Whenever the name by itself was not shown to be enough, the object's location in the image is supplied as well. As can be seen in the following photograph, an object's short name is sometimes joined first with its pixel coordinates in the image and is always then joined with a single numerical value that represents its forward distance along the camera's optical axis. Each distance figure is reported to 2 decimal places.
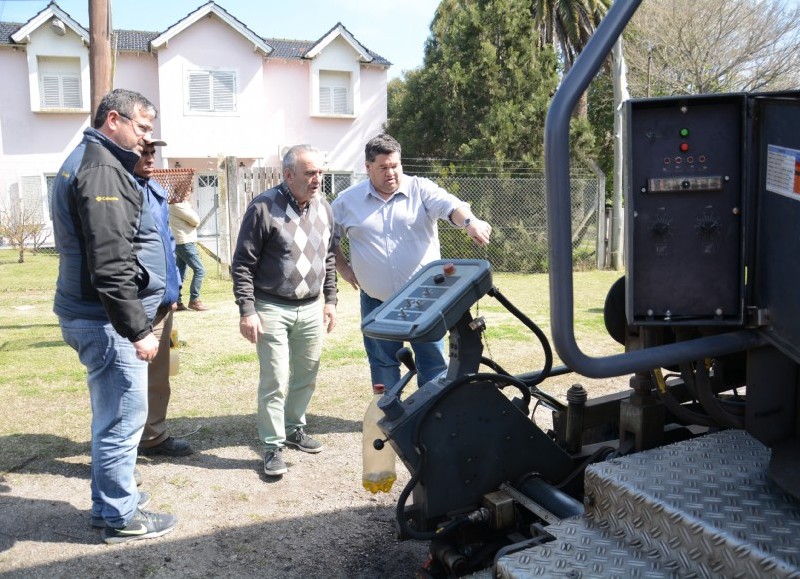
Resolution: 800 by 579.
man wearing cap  4.41
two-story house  23.98
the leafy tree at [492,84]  17.20
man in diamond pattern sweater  4.45
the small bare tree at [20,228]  18.77
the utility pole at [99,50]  7.34
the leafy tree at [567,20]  24.30
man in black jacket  3.39
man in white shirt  4.65
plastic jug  3.75
